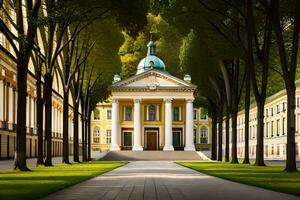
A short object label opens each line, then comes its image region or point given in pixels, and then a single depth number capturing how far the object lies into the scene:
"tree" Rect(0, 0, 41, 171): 28.42
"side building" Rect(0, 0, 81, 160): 60.00
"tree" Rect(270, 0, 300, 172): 29.59
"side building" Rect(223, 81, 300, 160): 86.38
